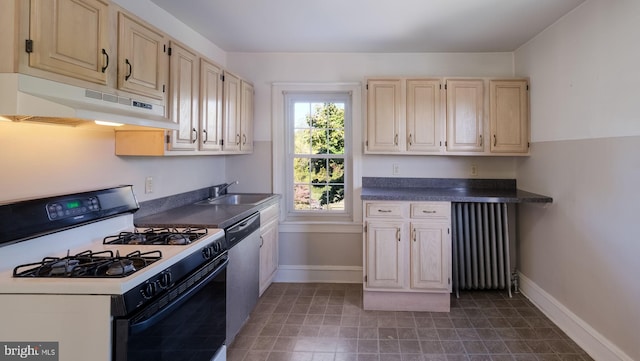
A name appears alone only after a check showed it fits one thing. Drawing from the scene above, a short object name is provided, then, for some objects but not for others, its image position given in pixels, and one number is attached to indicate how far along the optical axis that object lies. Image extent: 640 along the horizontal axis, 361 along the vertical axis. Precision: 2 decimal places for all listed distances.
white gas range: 1.16
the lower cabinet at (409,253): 2.84
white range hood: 1.15
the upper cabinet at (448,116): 3.13
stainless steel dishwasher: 2.16
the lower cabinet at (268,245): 2.89
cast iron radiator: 3.20
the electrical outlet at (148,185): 2.34
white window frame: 3.51
